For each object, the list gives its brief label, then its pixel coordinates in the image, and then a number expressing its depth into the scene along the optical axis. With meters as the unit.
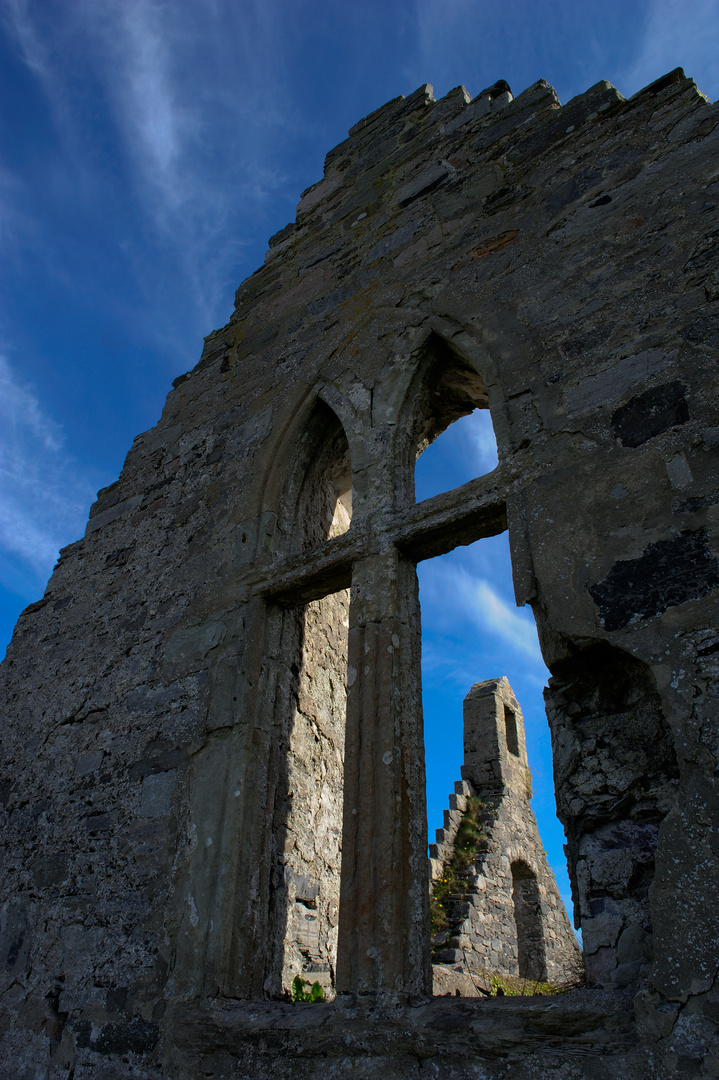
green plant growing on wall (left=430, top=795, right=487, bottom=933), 7.14
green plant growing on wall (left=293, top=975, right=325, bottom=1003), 3.05
